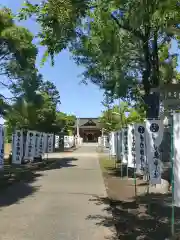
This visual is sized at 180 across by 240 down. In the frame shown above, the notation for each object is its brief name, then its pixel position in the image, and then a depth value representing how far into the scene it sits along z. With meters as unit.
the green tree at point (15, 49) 9.13
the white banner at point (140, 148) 5.94
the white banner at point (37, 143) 12.95
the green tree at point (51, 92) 21.93
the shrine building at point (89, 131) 50.97
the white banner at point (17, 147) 10.50
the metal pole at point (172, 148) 3.44
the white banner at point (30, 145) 11.67
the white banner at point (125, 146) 8.00
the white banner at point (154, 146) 4.76
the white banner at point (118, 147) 11.11
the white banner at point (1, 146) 7.84
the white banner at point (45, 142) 14.80
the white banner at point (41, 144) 13.75
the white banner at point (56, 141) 29.20
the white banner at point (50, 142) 16.51
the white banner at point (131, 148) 6.75
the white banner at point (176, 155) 3.37
